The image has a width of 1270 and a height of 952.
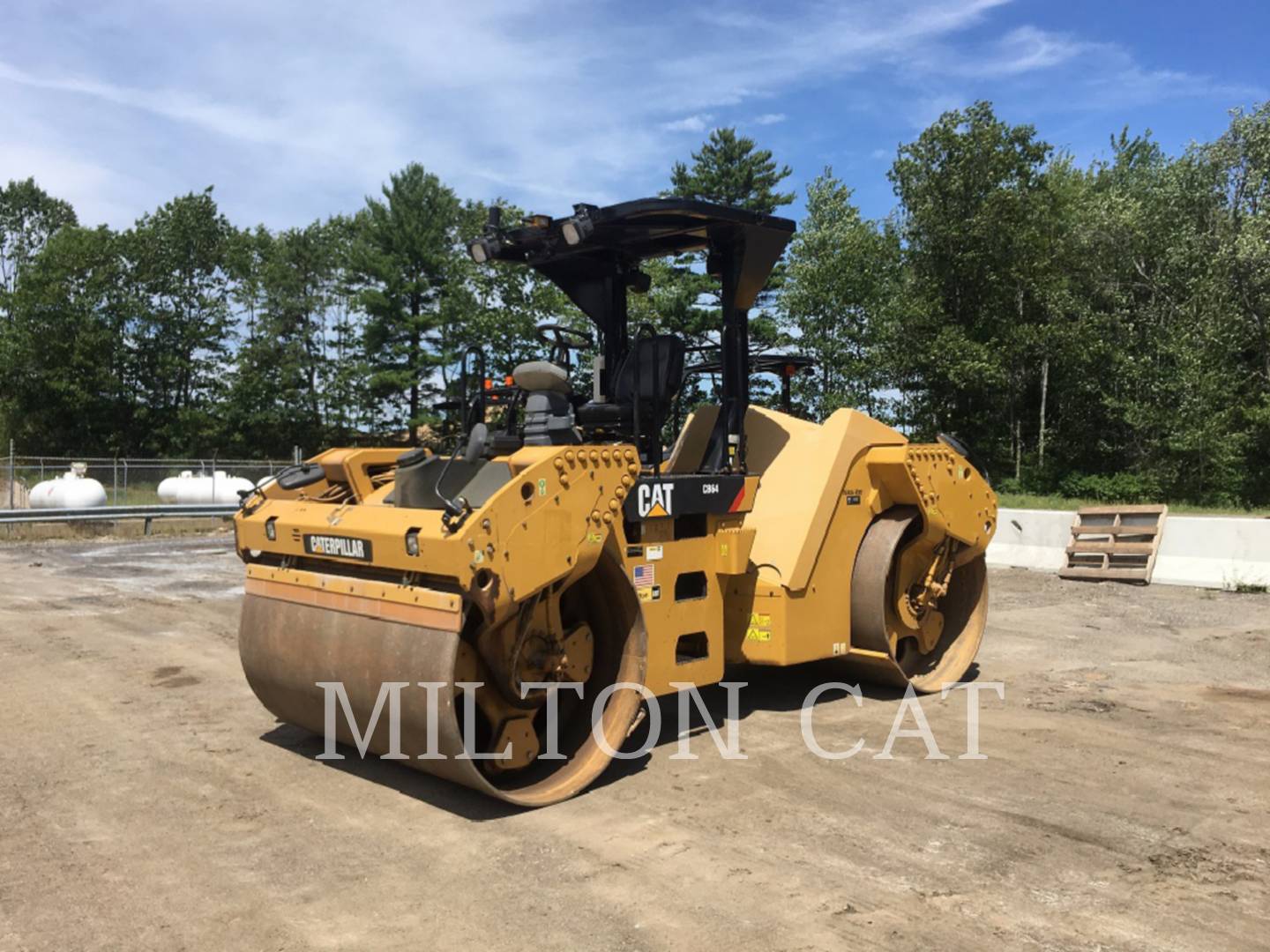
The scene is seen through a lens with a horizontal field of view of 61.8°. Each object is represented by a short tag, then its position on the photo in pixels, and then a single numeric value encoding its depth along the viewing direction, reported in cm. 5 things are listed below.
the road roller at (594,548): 436
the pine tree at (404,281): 4091
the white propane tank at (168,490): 2562
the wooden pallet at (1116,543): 1204
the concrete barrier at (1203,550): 1110
